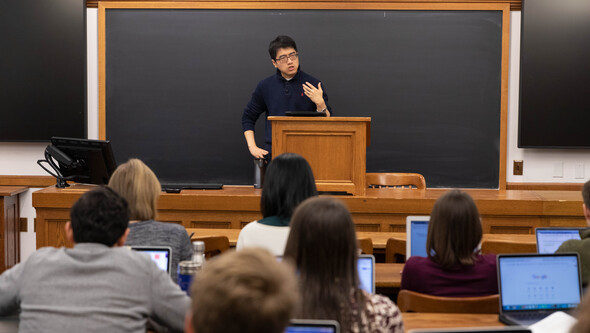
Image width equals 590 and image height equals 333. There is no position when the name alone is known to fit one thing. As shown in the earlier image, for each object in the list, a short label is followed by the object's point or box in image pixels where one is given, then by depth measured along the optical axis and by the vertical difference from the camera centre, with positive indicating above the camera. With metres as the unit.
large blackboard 6.14 +0.54
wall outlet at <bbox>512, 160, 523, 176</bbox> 6.17 -0.23
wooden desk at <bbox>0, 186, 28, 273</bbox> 5.86 -0.79
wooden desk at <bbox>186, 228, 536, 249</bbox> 3.68 -0.56
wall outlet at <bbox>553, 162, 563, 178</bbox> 6.16 -0.25
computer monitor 4.80 -0.15
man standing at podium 5.41 +0.40
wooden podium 4.66 -0.03
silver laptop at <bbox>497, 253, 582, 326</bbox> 2.34 -0.50
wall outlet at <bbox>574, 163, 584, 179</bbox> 6.14 -0.26
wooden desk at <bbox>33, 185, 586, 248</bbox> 4.65 -0.48
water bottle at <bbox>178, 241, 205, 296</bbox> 2.39 -0.47
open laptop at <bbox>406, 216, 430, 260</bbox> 3.18 -0.45
